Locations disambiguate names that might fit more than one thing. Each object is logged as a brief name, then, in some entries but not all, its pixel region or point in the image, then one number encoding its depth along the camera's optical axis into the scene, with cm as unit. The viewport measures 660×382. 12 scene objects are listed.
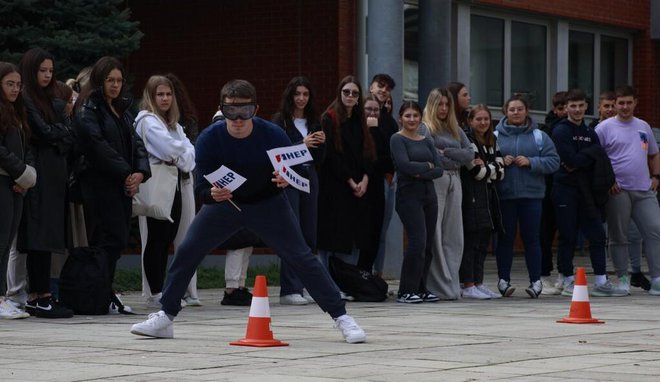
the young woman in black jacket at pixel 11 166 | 1141
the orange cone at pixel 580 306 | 1148
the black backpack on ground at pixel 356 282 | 1379
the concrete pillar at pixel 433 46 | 1798
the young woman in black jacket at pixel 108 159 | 1197
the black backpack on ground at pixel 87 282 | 1195
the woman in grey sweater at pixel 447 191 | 1408
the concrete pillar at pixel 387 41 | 1658
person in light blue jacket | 1467
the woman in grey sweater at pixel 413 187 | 1356
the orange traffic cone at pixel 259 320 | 944
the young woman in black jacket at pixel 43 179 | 1185
